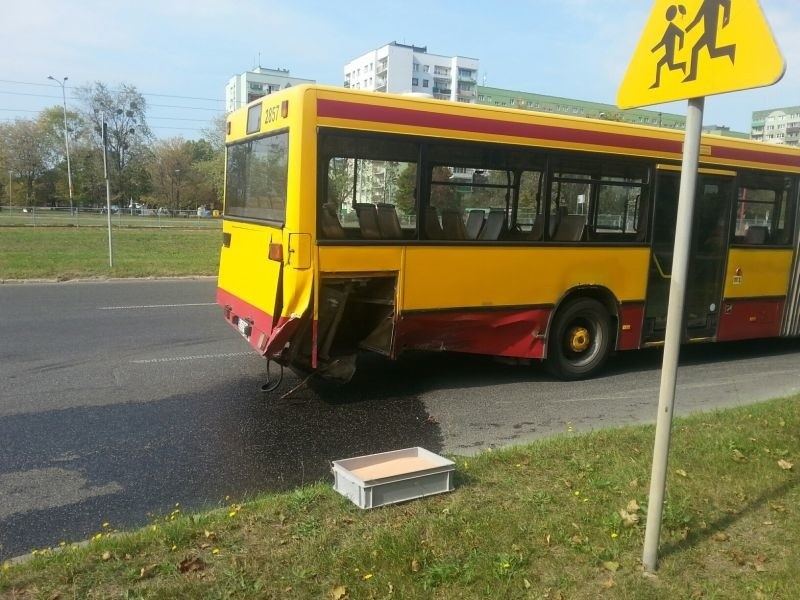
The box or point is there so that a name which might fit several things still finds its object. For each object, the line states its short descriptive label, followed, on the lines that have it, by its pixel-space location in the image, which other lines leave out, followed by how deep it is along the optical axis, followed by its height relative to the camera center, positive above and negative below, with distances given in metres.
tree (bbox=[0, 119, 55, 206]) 65.75 +3.64
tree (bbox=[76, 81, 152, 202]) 66.12 +5.80
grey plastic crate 3.87 -1.65
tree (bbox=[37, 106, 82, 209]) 70.31 +5.90
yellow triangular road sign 2.79 +0.75
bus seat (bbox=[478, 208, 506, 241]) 7.04 -0.14
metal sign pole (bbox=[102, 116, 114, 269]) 15.42 +0.74
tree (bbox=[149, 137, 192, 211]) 69.76 +2.74
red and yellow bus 6.06 -0.21
